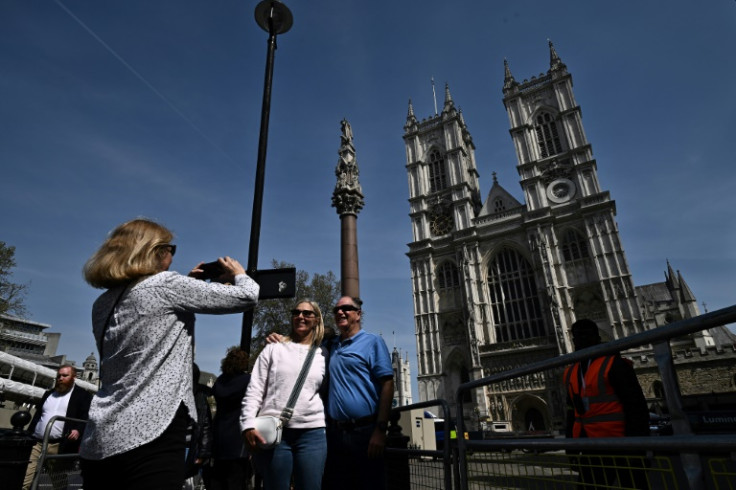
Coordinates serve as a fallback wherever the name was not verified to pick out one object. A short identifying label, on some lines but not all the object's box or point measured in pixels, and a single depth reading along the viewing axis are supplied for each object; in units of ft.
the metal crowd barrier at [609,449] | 5.01
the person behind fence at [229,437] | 13.51
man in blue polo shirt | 10.18
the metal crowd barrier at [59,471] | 15.64
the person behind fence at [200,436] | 10.43
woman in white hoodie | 9.05
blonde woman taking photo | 5.25
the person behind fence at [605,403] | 9.41
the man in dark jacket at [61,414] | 17.02
